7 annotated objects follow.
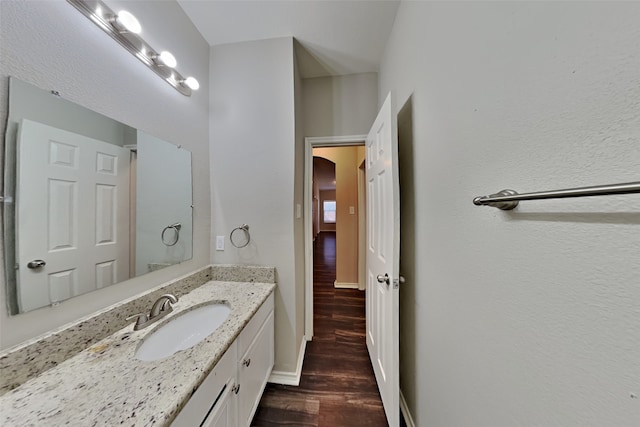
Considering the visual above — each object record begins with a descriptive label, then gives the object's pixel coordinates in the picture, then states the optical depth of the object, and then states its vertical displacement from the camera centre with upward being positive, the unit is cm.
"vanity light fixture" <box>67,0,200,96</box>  84 +86
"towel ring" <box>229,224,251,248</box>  151 -14
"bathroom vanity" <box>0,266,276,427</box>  54 -52
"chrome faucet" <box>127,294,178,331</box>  92 -46
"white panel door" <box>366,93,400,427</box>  108 -25
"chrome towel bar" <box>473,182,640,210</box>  26 +4
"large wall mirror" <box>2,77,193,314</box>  64 +7
